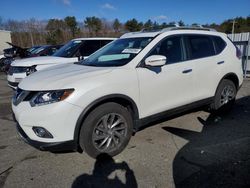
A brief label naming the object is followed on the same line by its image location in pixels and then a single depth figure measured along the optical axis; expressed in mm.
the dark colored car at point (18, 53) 12625
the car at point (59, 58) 6695
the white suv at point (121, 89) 2953
